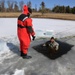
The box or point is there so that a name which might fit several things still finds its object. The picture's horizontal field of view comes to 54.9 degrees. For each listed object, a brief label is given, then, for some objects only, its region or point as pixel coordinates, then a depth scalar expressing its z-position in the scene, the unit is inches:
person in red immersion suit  75.5
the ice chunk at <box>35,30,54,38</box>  135.3
